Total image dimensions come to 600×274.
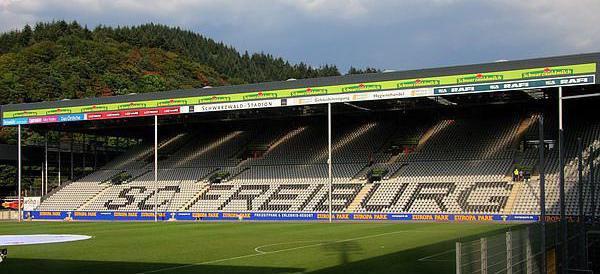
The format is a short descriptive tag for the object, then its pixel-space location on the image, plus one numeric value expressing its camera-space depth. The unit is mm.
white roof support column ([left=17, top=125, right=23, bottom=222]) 51119
